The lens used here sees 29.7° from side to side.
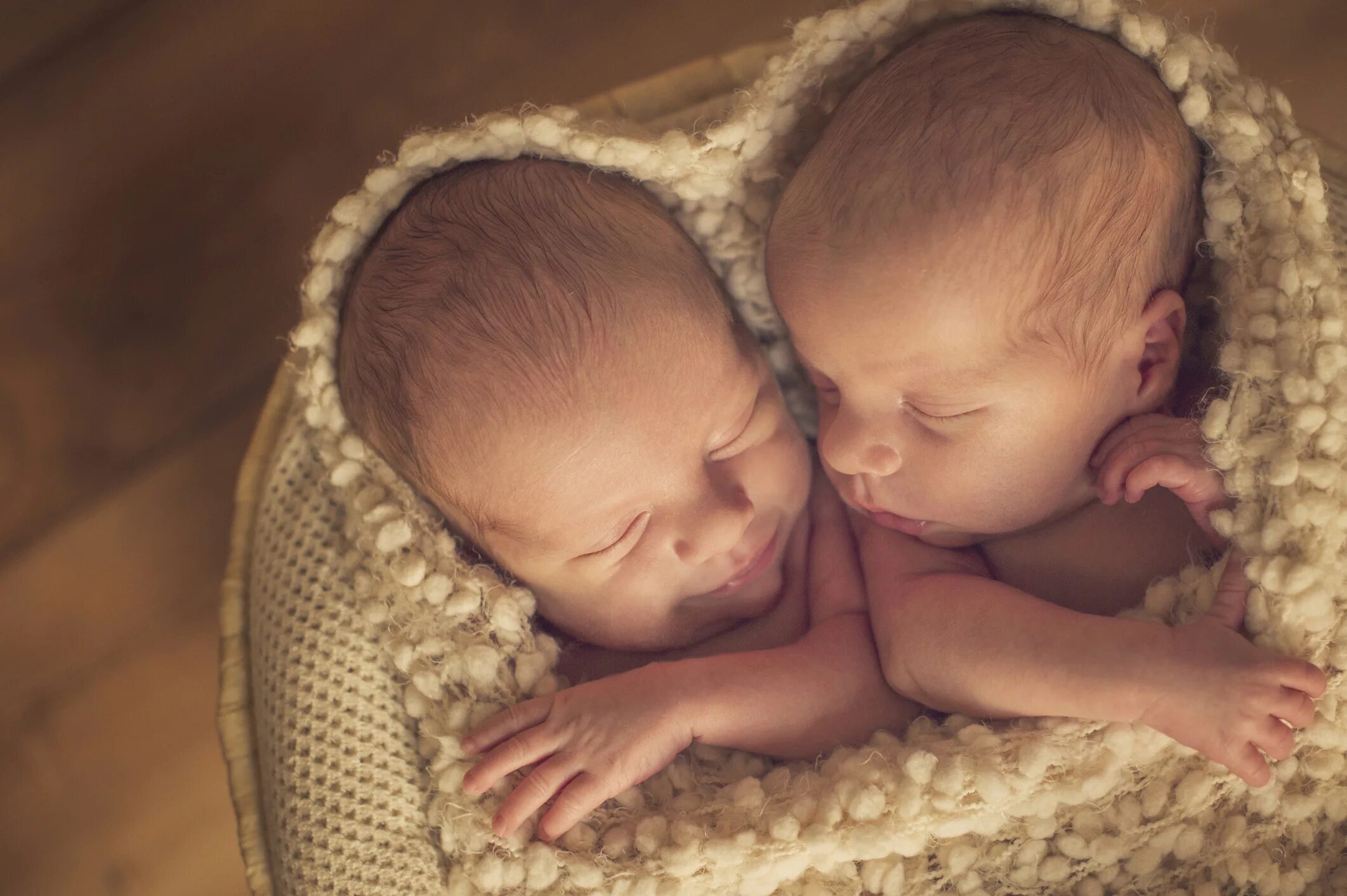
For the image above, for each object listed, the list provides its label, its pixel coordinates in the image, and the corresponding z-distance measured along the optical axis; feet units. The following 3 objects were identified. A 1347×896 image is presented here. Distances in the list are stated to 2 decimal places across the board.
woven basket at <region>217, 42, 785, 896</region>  2.25
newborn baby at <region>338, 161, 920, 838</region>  2.09
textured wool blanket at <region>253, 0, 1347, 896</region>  2.03
